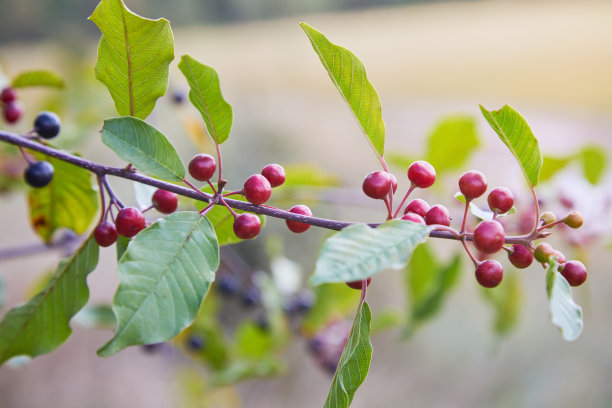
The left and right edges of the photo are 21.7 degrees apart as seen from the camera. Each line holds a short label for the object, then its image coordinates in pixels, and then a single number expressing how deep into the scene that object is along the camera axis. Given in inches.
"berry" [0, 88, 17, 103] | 23.0
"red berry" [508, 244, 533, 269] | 18.3
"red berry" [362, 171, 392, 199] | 18.7
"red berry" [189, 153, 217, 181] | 19.0
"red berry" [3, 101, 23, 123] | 23.0
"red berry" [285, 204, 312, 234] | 18.7
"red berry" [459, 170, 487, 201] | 18.8
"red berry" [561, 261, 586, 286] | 18.3
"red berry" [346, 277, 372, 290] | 18.9
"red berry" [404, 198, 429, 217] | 18.9
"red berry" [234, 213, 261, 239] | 18.5
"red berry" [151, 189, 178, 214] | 19.5
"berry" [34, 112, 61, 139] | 20.3
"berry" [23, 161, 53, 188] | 19.9
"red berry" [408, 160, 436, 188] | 19.2
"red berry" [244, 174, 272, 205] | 18.5
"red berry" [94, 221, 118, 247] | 19.2
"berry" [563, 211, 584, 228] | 18.9
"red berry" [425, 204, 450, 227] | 18.6
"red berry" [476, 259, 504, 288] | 18.5
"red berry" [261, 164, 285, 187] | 19.1
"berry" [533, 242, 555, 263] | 18.2
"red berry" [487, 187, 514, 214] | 18.6
